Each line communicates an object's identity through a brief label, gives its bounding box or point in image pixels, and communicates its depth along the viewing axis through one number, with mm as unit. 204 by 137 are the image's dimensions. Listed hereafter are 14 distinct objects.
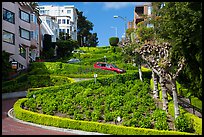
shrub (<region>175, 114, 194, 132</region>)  15961
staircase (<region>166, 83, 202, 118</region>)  21375
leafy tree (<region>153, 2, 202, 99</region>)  12906
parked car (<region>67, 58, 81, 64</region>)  57050
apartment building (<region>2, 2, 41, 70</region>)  39375
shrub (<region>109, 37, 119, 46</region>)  83812
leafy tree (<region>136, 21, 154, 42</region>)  22709
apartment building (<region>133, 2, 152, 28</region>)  66888
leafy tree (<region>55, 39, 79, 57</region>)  67500
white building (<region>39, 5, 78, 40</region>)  107312
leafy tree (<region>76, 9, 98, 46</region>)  119562
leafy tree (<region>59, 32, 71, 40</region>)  85938
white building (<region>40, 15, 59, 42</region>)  74625
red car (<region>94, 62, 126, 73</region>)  41172
